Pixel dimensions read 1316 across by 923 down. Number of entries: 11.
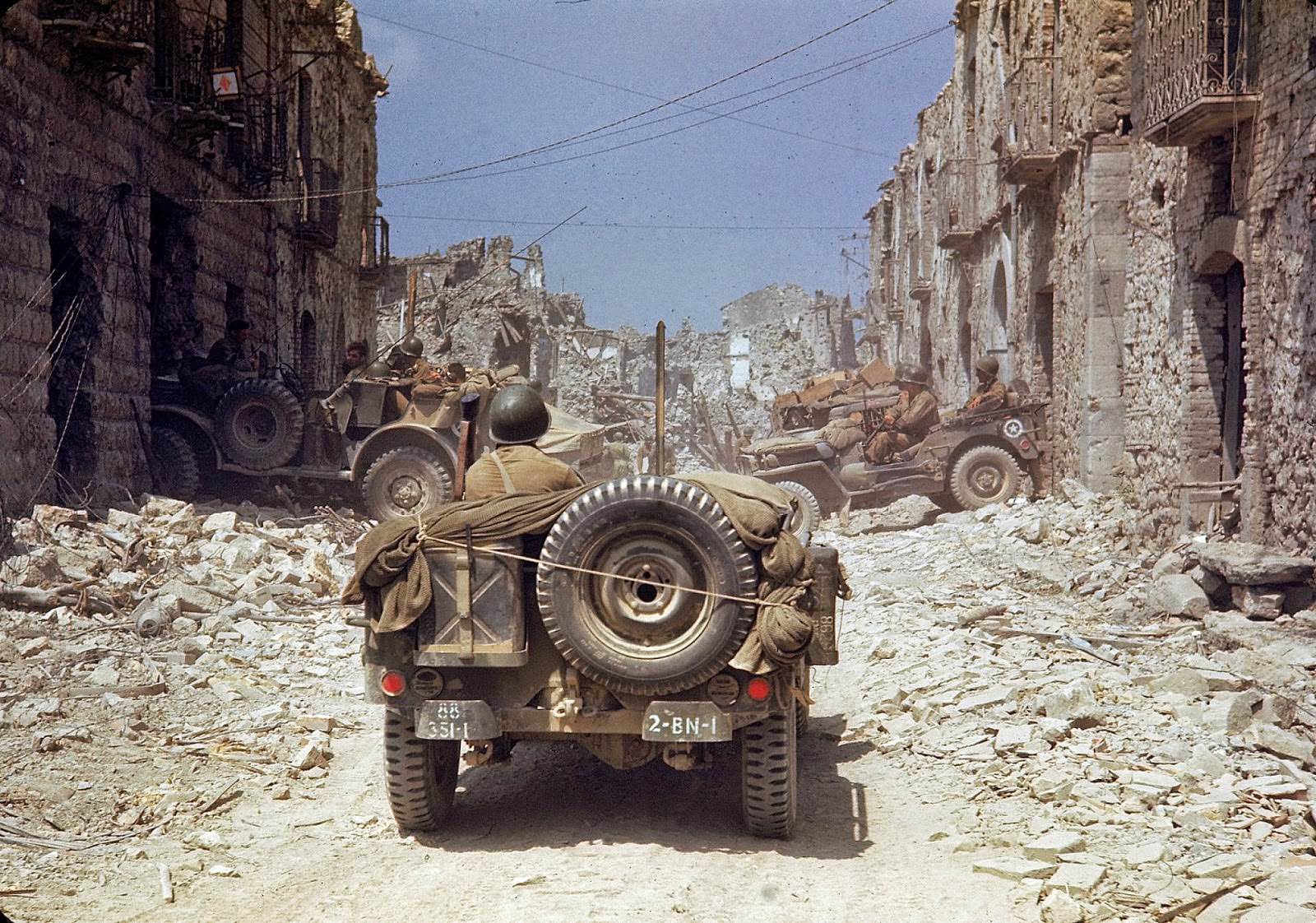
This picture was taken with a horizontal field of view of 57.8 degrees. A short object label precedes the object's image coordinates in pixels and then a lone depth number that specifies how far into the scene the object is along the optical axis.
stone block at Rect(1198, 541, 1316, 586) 8.51
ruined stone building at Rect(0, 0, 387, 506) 11.78
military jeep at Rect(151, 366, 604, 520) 15.02
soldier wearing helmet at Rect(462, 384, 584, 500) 5.60
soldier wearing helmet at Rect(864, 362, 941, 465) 17.50
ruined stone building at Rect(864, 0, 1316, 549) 9.49
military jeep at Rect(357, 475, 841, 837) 4.83
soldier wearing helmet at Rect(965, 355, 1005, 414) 16.94
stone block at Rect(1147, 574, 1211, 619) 9.15
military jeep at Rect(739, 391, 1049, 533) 16.91
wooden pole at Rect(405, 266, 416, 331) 19.02
